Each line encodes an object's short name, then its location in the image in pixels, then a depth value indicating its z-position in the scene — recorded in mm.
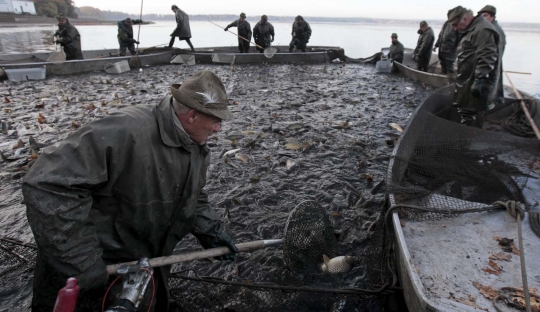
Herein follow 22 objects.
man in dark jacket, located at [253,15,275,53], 16781
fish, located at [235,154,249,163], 5638
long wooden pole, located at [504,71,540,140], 5500
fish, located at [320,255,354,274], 3205
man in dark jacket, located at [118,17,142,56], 14305
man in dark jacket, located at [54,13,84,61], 12383
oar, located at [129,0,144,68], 13742
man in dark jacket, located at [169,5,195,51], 15195
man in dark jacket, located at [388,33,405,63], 14773
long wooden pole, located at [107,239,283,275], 2033
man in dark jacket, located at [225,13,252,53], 16155
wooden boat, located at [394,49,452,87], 10750
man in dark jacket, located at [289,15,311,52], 16570
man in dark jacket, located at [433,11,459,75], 10578
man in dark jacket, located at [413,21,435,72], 12445
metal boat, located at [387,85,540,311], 2447
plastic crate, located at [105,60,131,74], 12826
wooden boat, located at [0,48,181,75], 12016
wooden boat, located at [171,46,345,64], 15320
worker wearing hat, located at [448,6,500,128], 5211
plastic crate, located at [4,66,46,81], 10914
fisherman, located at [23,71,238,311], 1712
